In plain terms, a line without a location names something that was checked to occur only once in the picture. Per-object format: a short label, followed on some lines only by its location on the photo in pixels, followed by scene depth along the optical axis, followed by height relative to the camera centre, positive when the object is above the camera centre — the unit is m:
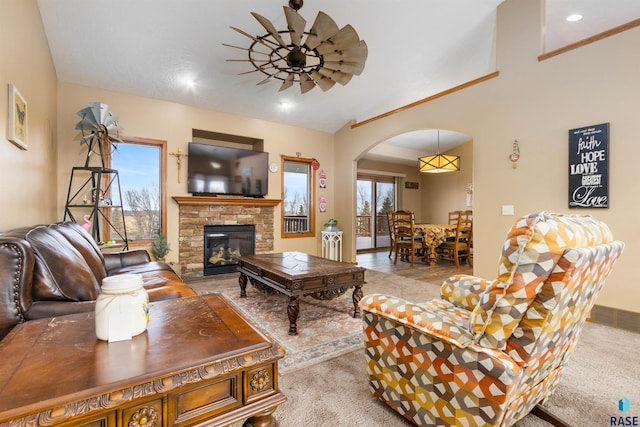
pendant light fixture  5.83 +1.02
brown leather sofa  1.06 -0.30
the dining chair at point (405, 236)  5.66 -0.45
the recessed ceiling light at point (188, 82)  4.22 +1.88
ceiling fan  2.30 +1.43
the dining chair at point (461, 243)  5.54 -0.58
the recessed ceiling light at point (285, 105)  5.08 +1.88
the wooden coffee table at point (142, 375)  0.62 -0.39
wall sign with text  2.77 +0.48
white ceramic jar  0.87 -0.30
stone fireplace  4.69 -0.13
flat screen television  4.76 +0.70
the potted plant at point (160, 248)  4.33 -0.55
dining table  5.76 -0.42
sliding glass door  8.36 +0.15
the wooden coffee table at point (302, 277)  2.57 -0.62
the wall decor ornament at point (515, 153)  3.38 +0.71
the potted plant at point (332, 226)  5.89 -0.27
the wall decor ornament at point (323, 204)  6.18 +0.18
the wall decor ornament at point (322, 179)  6.14 +0.71
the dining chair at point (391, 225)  6.46 -0.27
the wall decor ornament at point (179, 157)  4.67 +0.86
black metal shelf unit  3.66 +0.11
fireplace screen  4.92 -0.59
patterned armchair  1.01 -0.48
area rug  2.24 -1.05
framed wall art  1.98 +0.65
